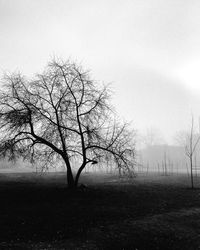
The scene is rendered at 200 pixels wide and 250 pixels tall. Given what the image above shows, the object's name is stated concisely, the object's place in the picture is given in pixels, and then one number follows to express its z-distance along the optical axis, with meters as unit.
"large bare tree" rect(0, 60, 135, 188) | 26.31
